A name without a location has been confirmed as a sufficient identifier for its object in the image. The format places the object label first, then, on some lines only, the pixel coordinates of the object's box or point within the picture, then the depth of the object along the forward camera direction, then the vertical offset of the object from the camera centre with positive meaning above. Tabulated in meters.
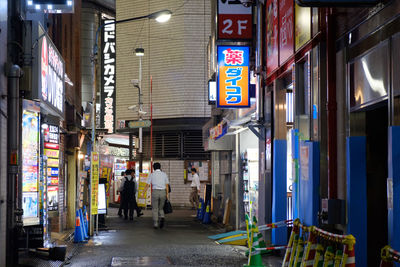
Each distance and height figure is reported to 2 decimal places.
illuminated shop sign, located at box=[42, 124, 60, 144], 15.95 +0.78
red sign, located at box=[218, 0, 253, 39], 17.02 +3.81
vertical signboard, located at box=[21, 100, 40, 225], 12.41 +0.07
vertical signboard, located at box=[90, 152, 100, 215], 19.27 -0.47
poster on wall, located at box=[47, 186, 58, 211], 16.38 -0.85
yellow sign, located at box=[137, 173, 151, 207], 32.72 -1.48
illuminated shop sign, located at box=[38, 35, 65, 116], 12.13 +1.86
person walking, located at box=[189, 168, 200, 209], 30.39 -1.36
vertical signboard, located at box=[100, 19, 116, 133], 35.19 +4.81
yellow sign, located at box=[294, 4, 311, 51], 11.08 +2.46
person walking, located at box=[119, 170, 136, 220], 26.66 -1.18
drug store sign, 17.30 +2.40
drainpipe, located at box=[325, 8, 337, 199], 10.00 +0.93
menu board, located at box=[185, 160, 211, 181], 37.41 -0.29
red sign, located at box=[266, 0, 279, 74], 14.08 +2.93
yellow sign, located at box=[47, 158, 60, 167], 16.56 +0.07
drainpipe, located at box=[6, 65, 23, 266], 11.52 +0.09
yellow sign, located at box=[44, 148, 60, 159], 16.11 +0.30
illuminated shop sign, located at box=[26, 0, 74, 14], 11.75 +2.93
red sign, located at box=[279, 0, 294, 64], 12.44 +2.68
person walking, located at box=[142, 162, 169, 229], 21.95 -0.98
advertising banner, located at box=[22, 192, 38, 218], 12.53 -0.77
